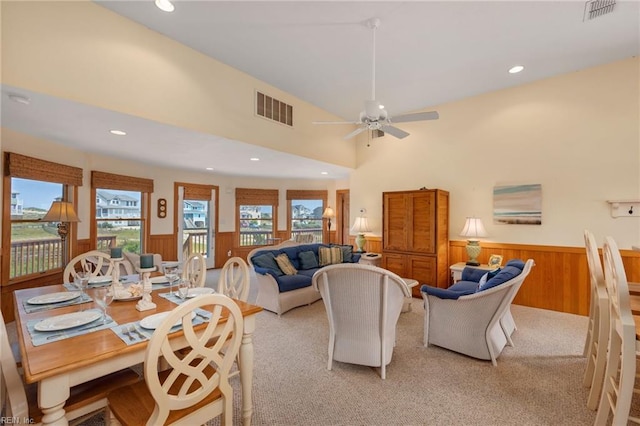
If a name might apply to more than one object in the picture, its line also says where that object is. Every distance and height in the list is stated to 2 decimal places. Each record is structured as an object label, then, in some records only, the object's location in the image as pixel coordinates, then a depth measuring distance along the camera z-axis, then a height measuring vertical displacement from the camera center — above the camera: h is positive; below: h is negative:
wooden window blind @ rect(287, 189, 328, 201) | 7.95 +0.59
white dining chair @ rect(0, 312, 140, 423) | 1.27 -0.95
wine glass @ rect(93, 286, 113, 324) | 1.75 -0.55
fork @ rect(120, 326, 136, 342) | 1.45 -0.65
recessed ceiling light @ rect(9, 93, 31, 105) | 2.49 +1.05
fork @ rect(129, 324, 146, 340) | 1.47 -0.64
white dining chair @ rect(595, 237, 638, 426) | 1.55 -0.80
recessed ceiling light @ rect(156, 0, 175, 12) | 2.57 +1.97
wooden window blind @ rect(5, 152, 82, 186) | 3.51 +0.62
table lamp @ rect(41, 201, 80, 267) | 3.75 -0.01
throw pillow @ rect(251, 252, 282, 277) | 4.17 -0.73
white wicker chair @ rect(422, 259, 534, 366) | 2.48 -1.03
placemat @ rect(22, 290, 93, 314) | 1.88 -0.64
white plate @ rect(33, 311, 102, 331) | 1.53 -0.63
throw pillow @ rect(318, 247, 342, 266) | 5.12 -0.75
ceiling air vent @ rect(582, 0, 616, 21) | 2.66 +2.04
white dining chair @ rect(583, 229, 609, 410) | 2.02 -0.91
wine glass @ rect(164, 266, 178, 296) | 2.12 -0.46
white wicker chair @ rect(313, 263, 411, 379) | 2.28 -0.82
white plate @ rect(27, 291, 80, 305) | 1.98 -0.63
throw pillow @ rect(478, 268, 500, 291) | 2.89 -0.65
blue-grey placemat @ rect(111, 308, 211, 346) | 1.44 -0.65
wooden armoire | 4.62 -0.35
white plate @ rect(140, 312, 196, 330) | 1.57 -0.62
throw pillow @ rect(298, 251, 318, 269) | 4.89 -0.81
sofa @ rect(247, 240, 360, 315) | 3.96 -0.87
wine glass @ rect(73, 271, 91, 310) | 2.01 -0.49
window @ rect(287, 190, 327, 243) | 8.08 -0.07
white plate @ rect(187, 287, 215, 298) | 2.16 -0.62
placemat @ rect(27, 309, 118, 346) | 1.42 -0.65
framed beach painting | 4.24 +0.18
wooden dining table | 1.17 -0.66
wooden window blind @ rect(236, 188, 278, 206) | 7.61 +0.51
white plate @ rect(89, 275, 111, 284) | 2.56 -0.62
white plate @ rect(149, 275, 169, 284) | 2.58 -0.62
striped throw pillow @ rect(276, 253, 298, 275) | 4.42 -0.81
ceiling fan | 2.85 +1.07
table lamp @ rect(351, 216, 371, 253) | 5.83 -0.30
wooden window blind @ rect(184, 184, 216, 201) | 6.87 +0.57
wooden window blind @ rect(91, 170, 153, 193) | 5.07 +0.62
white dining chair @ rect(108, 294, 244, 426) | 1.21 -0.85
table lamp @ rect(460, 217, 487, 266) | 4.43 -0.30
